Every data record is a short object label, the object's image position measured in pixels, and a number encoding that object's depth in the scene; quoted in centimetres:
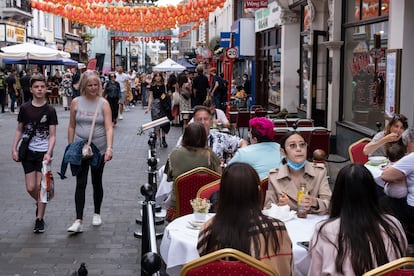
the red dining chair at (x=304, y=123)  1823
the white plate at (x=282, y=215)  701
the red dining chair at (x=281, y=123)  1895
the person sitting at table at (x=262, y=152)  890
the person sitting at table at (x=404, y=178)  865
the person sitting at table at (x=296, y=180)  756
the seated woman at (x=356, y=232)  519
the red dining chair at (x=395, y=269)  459
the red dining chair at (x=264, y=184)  835
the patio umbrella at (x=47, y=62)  3817
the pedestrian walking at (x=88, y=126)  1087
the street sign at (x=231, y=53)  3018
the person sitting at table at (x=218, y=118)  1518
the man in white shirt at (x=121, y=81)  3568
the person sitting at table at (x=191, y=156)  943
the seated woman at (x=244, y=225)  527
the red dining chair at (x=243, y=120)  2388
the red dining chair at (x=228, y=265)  473
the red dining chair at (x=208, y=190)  806
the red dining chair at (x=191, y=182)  901
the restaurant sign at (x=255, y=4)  3264
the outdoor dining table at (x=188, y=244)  607
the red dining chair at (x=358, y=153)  1262
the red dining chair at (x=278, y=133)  1656
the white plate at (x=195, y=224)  686
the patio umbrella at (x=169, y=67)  4624
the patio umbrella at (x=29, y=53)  2985
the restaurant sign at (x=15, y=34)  5185
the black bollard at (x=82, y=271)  467
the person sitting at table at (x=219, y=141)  1204
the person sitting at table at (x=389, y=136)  1142
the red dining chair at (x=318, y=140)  1596
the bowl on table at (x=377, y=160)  1097
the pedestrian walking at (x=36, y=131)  1082
